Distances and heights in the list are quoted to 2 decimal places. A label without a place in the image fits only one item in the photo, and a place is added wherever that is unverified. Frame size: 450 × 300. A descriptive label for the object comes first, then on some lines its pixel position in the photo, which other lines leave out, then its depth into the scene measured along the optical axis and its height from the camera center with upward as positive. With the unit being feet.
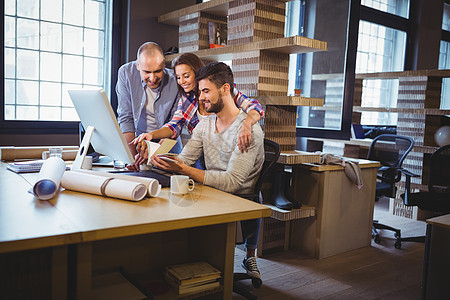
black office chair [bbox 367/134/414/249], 12.17 -1.62
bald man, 9.04 +0.14
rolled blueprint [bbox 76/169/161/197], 5.25 -1.00
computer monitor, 5.99 -0.34
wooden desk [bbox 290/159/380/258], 10.25 -2.43
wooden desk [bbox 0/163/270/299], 3.89 -1.24
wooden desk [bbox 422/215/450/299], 6.78 -2.34
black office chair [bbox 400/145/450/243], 11.21 -1.85
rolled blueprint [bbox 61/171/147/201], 5.04 -1.06
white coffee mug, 5.63 -1.07
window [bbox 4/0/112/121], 12.57 +1.47
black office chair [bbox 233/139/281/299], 7.50 -1.50
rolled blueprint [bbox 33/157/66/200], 4.97 -1.01
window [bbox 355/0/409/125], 22.03 +3.39
